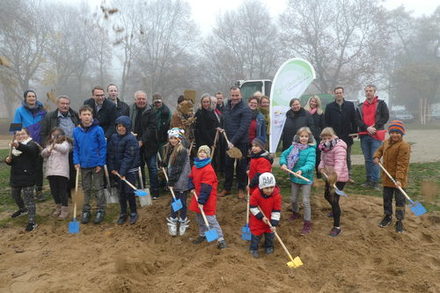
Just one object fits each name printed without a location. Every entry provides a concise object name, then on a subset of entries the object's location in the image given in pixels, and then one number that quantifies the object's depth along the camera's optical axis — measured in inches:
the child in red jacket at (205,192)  176.6
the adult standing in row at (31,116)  238.3
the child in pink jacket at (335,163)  185.0
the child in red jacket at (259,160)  188.5
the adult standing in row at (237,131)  231.6
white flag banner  281.0
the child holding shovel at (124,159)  208.1
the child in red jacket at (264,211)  166.2
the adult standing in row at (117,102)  245.9
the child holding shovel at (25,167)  207.9
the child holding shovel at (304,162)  188.7
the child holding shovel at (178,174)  194.2
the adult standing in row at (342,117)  268.2
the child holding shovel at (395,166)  182.7
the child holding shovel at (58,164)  218.2
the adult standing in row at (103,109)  236.7
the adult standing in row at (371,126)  255.4
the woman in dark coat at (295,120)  246.8
